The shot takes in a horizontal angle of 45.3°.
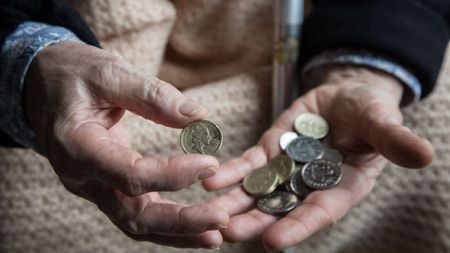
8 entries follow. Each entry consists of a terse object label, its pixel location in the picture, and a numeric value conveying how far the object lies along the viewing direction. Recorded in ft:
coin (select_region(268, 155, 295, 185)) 2.29
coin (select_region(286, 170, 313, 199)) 2.24
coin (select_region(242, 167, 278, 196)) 2.22
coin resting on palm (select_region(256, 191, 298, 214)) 2.10
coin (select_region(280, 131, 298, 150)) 2.43
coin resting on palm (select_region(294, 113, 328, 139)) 2.43
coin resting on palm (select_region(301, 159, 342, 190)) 2.21
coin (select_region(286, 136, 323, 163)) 2.37
